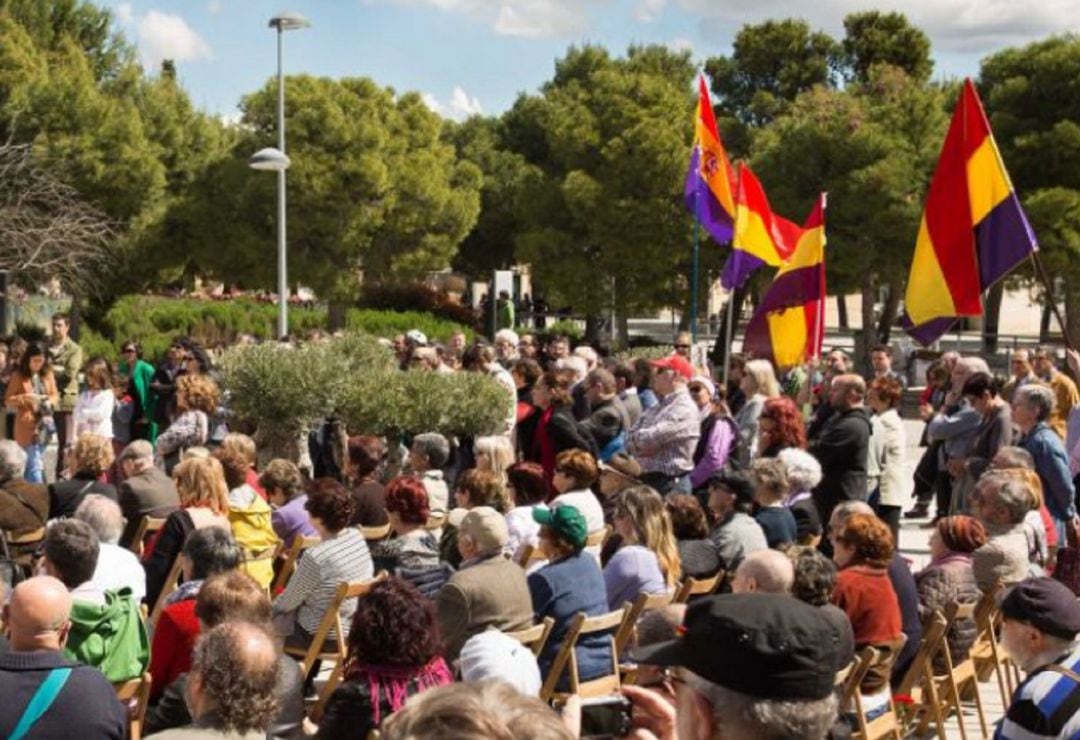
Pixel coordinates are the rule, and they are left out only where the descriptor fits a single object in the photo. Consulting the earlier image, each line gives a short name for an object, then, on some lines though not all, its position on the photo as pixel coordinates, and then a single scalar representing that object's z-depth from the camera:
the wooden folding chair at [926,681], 7.07
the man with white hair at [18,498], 8.97
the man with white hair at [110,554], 7.25
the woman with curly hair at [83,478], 9.41
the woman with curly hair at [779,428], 10.54
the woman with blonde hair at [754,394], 12.61
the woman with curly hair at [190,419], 12.83
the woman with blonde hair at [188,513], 8.28
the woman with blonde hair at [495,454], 10.13
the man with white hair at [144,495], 9.47
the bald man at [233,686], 4.68
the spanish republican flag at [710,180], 19.20
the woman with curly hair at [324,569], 7.72
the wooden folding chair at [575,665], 6.81
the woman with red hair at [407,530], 7.84
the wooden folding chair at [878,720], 6.66
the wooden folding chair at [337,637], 7.22
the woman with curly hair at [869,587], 7.12
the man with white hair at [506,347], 17.81
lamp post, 21.91
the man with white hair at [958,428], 12.58
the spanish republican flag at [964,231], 12.17
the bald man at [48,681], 5.12
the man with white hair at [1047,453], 10.34
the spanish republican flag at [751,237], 17.17
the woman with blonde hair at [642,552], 7.84
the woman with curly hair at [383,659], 5.30
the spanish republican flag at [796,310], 15.17
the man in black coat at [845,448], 10.91
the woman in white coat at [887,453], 11.52
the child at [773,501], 9.02
